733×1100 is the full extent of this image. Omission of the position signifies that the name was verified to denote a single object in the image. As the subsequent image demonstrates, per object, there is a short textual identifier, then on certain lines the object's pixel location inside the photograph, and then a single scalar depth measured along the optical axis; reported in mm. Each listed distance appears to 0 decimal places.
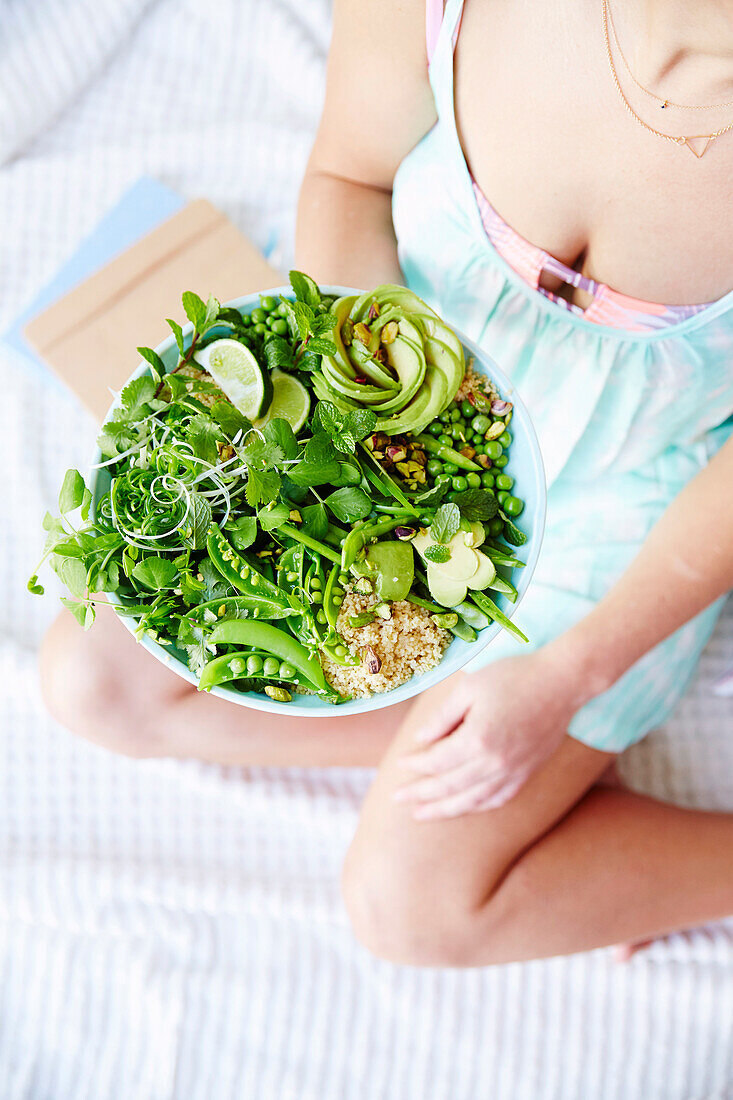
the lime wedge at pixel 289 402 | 589
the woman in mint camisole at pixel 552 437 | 632
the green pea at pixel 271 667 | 567
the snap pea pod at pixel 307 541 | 550
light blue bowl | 592
